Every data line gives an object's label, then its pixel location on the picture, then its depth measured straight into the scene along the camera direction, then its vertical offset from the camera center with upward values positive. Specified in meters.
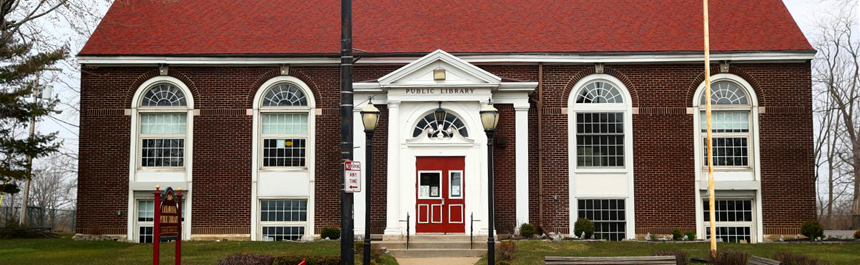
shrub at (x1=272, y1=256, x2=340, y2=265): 17.02 -1.11
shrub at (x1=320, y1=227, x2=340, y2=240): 24.56 -0.82
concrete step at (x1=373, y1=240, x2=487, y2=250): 22.17 -1.07
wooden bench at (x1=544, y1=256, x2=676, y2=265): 14.05 -0.93
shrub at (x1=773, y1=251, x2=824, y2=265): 15.94 -1.05
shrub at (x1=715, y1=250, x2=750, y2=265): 16.46 -1.05
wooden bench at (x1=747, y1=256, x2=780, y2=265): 14.59 -0.99
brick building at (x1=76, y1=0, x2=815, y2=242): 25.38 +2.09
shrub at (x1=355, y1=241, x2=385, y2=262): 19.19 -1.10
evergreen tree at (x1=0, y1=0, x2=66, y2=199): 22.38 +2.89
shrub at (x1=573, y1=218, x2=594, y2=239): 24.50 -0.68
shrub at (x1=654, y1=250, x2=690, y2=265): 17.16 -1.09
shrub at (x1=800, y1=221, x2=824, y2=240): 24.48 -0.75
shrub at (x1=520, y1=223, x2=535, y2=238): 23.92 -0.75
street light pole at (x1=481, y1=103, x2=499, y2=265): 15.64 +1.41
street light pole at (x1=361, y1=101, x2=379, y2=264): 15.16 +1.34
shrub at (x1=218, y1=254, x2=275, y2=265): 16.58 -1.08
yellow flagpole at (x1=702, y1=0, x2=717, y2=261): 18.68 +0.80
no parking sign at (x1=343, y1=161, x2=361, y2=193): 13.92 +0.41
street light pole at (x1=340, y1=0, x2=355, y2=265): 13.91 +1.16
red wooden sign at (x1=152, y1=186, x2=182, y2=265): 14.02 -0.28
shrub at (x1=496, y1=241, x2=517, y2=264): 19.17 -1.05
